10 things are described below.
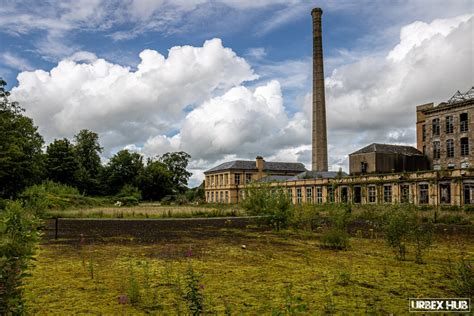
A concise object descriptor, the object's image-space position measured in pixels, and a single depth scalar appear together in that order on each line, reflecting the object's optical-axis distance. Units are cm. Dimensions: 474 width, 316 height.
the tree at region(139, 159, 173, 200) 7062
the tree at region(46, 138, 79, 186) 5959
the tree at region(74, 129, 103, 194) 7131
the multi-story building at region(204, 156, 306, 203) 6366
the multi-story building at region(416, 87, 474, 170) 4016
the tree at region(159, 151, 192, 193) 8312
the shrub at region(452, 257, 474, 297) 626
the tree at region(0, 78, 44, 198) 3619
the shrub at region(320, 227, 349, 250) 1225
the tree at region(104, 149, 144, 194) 7250
